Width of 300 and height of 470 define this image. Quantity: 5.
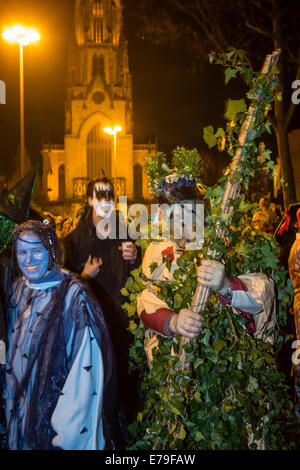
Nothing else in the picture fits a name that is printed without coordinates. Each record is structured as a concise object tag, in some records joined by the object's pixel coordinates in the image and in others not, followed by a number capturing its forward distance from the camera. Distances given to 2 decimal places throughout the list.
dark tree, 11.73
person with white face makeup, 4.72
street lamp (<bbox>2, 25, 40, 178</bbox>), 11.59
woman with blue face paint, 2.53
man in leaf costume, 2.46
